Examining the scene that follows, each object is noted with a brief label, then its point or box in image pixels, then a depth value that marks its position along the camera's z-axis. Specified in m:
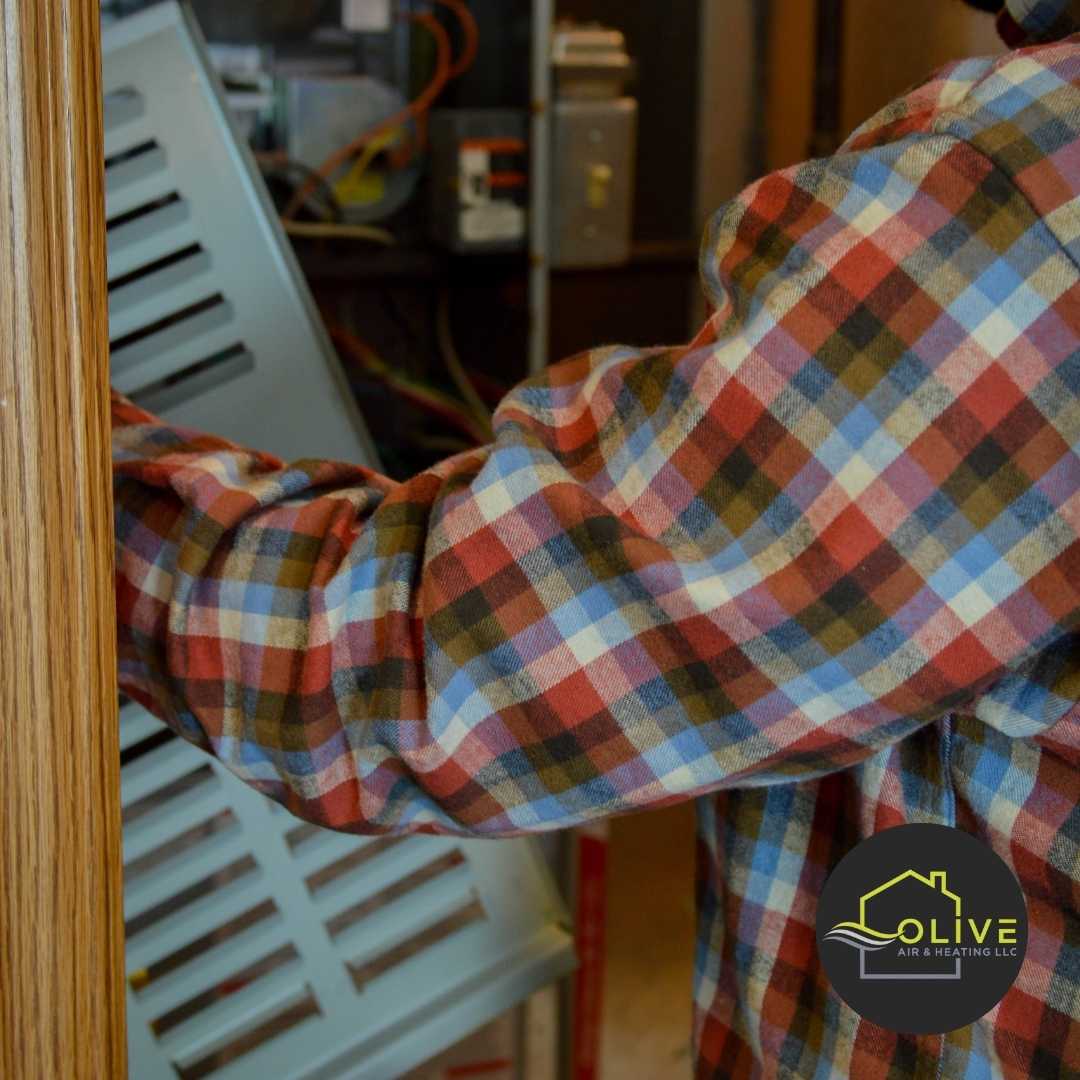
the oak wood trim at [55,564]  0.92
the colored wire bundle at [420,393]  1.52
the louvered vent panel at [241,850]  1.29
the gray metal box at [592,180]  1.53
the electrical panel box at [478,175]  1.51
